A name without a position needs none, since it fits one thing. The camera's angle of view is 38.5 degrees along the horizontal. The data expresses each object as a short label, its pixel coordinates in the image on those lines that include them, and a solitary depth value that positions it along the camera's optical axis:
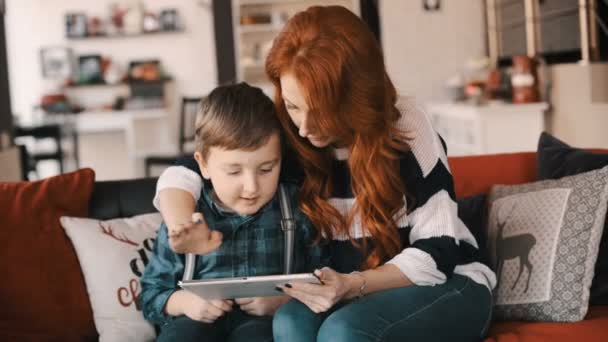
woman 1.69
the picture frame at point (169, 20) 8.93
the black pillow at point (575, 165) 2.11
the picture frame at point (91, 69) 8.85
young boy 1.81
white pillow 2.16
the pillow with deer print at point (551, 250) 1.99
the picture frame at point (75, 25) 8.89
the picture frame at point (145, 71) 8.82
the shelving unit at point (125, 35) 8.90
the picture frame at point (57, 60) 8.91
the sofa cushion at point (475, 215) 2.25
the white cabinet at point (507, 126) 4.84
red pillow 2.17
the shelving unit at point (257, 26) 7.86
